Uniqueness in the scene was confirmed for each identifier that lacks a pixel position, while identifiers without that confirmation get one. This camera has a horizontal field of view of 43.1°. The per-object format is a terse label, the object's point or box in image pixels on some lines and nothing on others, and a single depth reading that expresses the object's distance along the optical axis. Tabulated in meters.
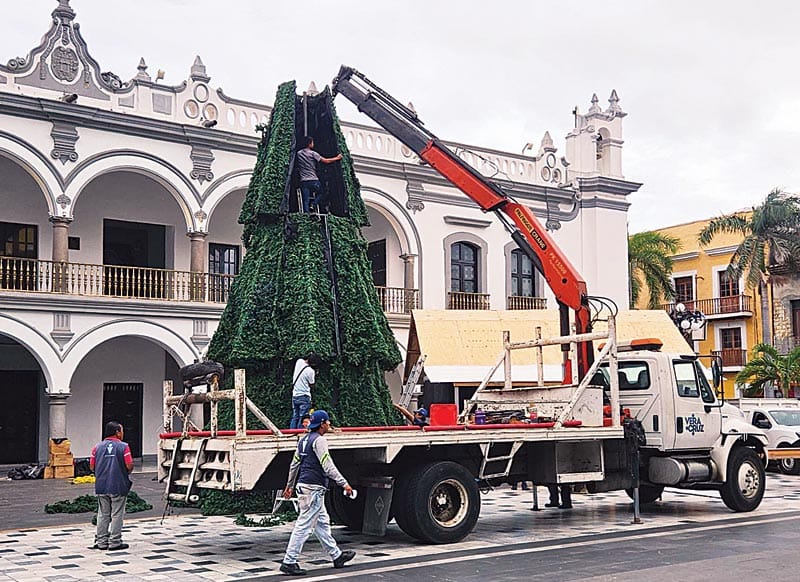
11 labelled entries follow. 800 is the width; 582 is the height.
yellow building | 45.91
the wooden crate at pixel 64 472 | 22.55
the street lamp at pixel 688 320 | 22.73
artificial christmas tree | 14.20
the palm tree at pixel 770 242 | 42.09
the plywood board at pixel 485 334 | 25.48
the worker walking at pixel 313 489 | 10.11
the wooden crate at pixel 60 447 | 22.59
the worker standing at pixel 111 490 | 11.89
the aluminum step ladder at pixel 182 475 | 11.35
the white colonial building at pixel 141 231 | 22.84
